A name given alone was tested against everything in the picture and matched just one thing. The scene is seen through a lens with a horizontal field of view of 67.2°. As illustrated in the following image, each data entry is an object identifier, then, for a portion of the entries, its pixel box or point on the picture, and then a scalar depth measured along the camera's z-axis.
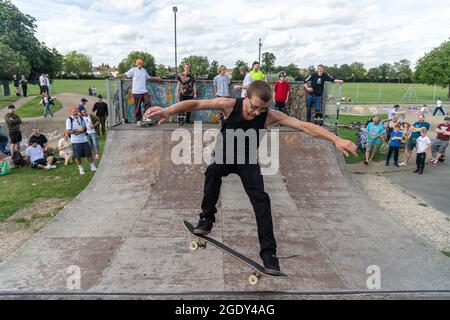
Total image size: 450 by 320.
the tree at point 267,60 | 60.50
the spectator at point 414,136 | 12.04
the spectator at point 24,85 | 27.54
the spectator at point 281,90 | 11.40
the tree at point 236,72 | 50.56
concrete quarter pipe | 4.35
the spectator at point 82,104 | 11.89
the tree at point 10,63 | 28.25
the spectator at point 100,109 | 14.60
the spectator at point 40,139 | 11.29
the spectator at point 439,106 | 25.23
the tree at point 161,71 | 45.16
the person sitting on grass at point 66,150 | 11.50
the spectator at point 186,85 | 10.63
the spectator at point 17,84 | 30.59
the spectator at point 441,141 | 12.16
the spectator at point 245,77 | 10.79
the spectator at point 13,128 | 11.70
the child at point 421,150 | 10.98
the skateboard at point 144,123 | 10.66
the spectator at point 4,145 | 11.80
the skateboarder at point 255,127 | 3.59
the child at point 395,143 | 11.64
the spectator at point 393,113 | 15.43
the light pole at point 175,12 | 26.38
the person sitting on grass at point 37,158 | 11.00
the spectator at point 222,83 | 11.09
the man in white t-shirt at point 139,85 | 10.35
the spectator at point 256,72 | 10.67
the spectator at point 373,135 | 11.98
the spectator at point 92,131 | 10.45
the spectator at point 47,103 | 19.31
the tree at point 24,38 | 33.91
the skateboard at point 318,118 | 11.83
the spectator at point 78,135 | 9.65
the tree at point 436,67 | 50.83
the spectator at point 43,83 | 22.38
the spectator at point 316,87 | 11.55
